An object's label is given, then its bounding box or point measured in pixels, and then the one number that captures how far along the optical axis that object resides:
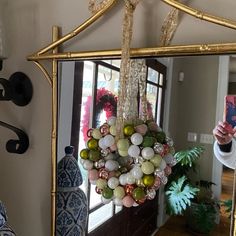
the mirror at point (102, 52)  0.54
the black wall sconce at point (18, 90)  0.81
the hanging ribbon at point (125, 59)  0.61
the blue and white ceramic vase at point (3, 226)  0.61
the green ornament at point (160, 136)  0.61
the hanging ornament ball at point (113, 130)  0.62
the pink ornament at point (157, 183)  0.59
